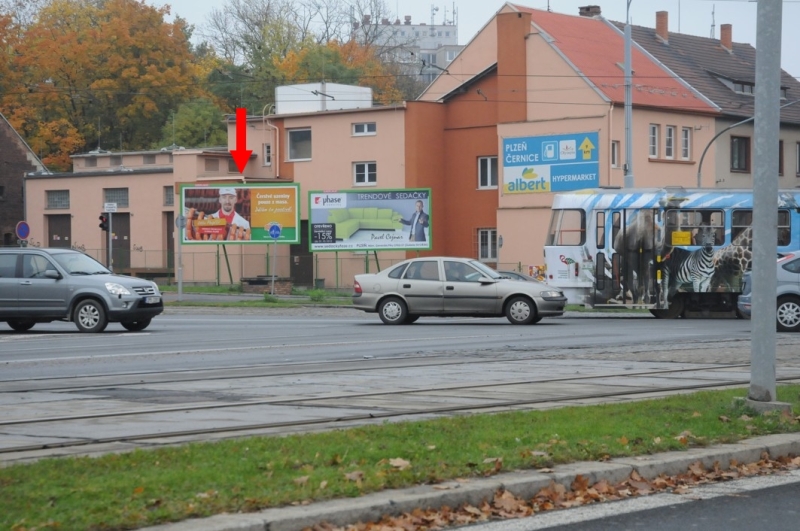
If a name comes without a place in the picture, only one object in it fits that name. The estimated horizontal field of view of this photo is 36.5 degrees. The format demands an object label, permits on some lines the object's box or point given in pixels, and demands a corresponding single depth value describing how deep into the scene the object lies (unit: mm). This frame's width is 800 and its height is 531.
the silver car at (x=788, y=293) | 24672
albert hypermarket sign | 48312
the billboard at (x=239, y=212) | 51469
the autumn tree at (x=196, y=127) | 73875
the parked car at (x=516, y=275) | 35481
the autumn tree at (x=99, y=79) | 73188
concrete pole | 10398
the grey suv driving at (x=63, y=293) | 24859
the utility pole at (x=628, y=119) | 35562
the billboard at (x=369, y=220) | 49531
